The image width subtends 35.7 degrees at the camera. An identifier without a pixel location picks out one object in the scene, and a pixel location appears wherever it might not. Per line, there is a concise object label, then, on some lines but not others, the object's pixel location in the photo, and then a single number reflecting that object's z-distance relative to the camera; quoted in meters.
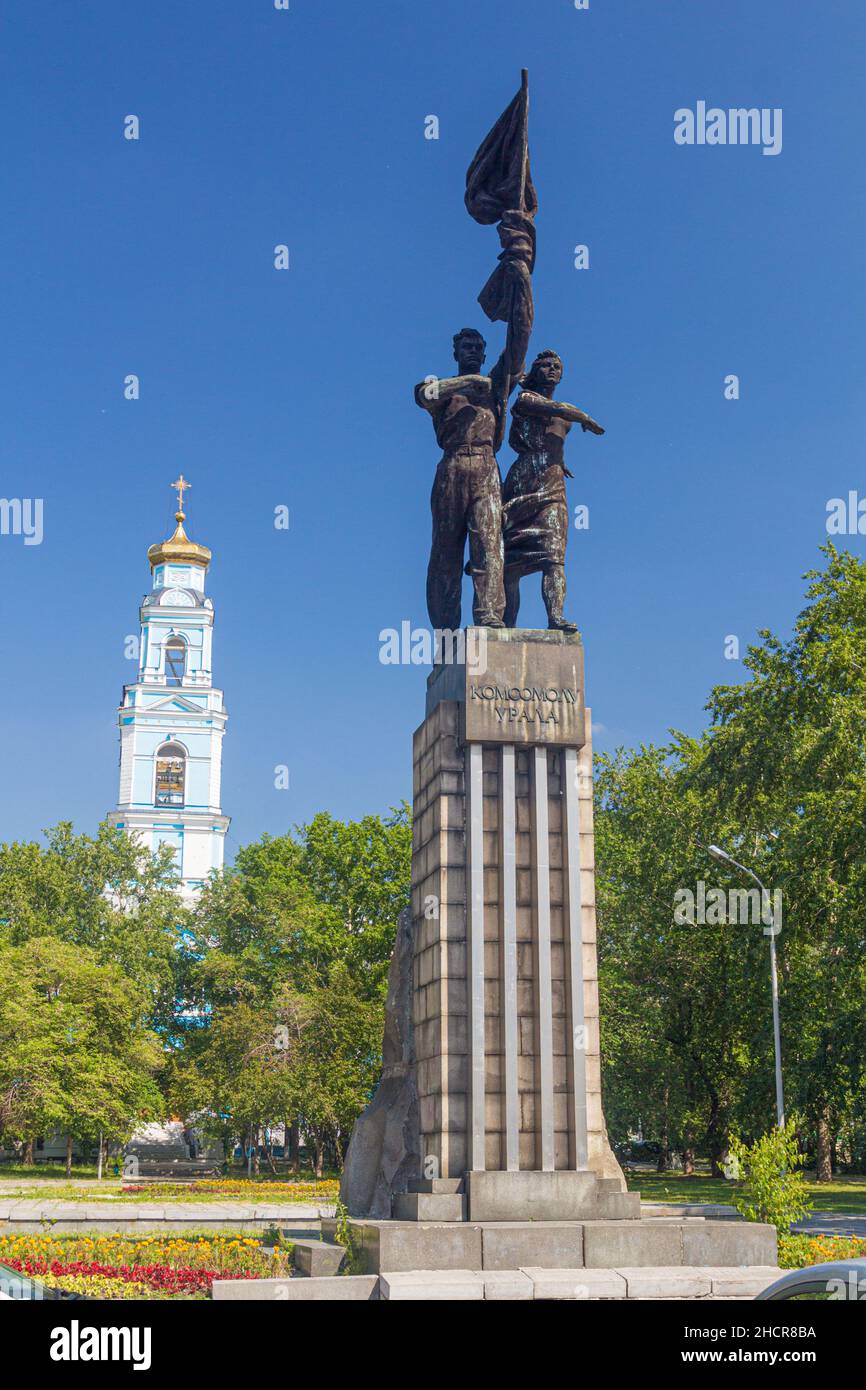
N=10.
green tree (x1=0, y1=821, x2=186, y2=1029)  51.53
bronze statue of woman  15.84
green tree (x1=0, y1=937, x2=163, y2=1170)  38.38
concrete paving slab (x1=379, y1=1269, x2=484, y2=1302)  10.72
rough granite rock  14.34
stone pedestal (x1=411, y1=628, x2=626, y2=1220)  13.10
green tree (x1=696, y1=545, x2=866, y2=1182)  28.23
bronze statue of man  15.55
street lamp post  27.41
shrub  13.36
